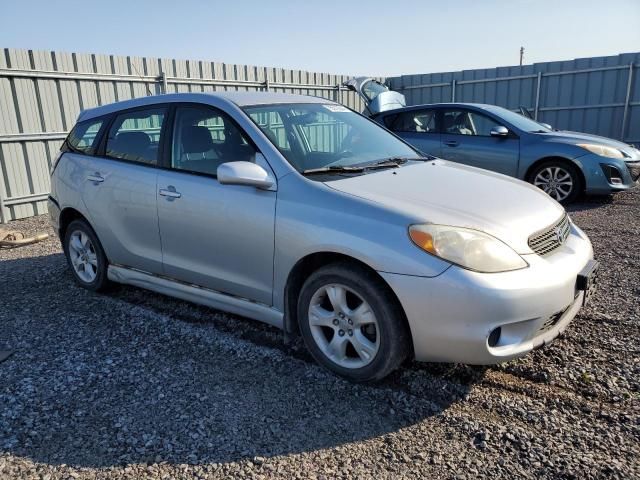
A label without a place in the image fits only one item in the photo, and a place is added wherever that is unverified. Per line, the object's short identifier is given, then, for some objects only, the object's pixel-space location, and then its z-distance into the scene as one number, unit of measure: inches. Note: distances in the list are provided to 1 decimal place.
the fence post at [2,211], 313.0
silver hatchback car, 106.3
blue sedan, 298.2
